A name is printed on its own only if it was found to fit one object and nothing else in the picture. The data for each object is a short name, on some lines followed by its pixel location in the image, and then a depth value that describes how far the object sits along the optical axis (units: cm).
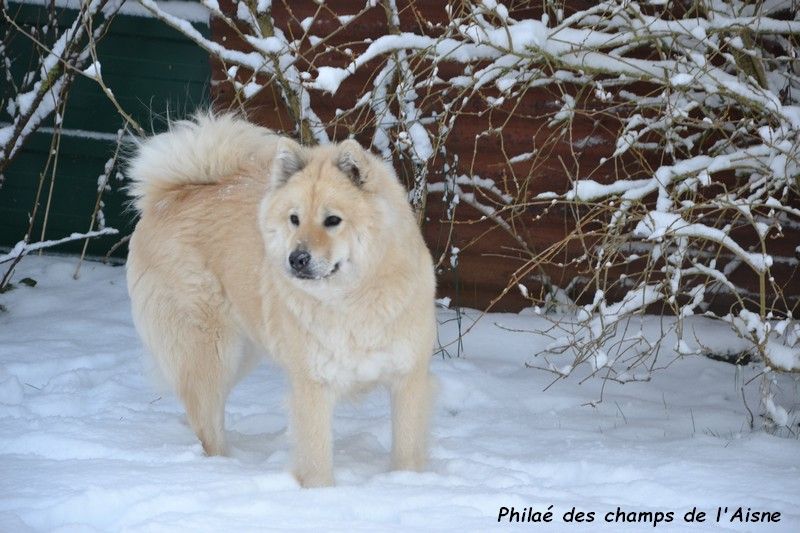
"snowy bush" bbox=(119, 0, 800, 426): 704
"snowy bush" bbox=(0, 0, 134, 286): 1003
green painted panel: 1143
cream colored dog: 625
